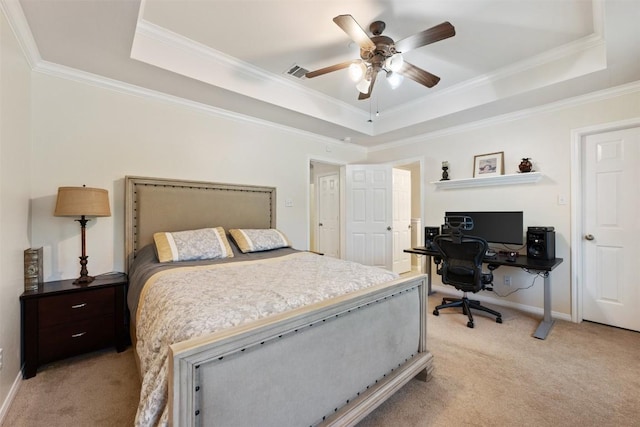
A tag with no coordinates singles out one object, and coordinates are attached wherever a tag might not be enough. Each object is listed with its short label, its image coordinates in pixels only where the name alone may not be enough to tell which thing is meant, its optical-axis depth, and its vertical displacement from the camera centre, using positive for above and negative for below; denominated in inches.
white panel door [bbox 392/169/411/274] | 208.8 -3.0
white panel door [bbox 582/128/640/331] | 107.9 -5.9
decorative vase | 128.0 +22.6
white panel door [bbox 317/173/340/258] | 219.8 -0.6
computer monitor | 128.0 -5.9
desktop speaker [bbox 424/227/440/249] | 155.2 -11.2
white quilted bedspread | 43.4 -17.0
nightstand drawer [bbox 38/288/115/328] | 80.7 -28.2
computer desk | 104.6 -20.0
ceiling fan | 71.8 +47.4
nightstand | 78.2 -31.9
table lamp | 87.4 +3.1
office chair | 111.9 -21.4
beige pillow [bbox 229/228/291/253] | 116.6 -10.9
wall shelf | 127.4 +17.0
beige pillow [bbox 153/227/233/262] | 97.3 -11.3
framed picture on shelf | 138.5 +25.5
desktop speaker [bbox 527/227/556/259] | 115.7 -12.2
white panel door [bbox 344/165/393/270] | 181.9 +0.1
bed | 40.1 -23.1
